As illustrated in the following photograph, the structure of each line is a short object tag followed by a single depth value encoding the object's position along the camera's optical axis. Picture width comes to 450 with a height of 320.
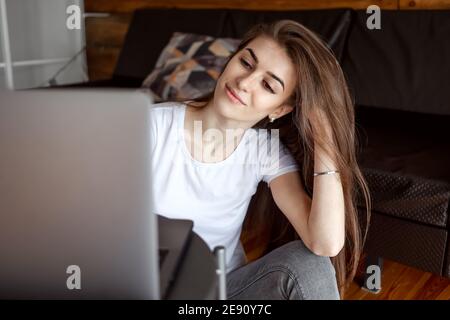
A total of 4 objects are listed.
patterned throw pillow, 2.12
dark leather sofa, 1.38
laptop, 0.48
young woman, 0.89
